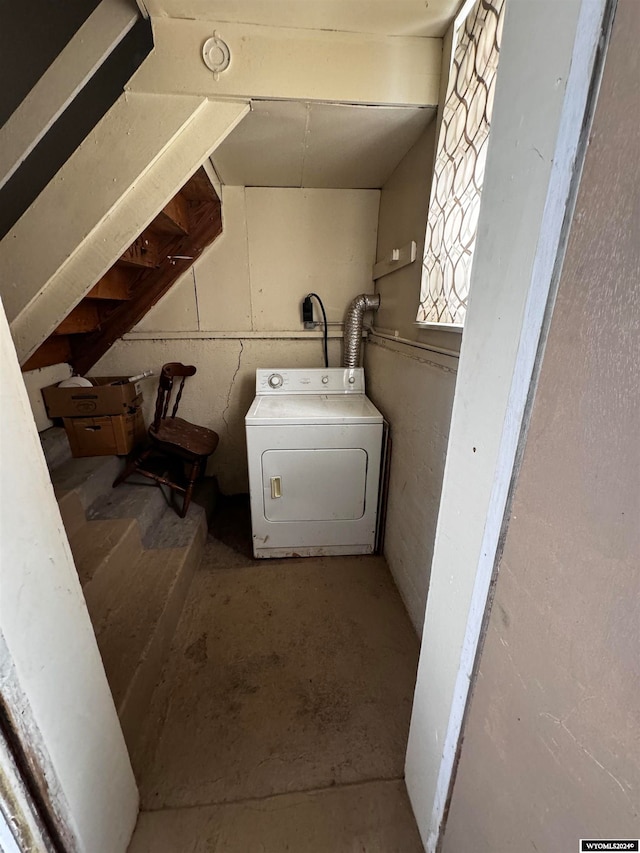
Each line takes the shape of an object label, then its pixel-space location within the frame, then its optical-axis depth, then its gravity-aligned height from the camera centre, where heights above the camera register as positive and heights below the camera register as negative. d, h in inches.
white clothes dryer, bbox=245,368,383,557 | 69.2 -32.4
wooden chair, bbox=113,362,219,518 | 80.5 -31.3
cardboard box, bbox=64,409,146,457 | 80.1 -28.1
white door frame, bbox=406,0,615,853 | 15.9 +1.0
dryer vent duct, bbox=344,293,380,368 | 85.2 -2.5
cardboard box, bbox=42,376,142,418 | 77.8 -19.7
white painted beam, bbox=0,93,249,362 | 46.7 +16.8
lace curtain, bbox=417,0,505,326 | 39.3 +19.0
